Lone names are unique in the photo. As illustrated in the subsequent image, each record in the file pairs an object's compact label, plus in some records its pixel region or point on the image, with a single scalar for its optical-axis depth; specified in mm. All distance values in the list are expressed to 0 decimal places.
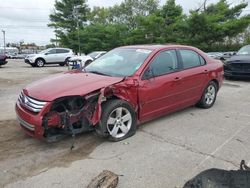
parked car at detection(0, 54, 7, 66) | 13077
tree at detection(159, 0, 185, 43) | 20837
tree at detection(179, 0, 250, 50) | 19546
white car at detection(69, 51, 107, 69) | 11467
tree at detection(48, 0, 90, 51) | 31063
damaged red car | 2749
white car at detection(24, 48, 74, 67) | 14350
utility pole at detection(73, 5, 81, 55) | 31179
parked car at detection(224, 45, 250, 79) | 7218
